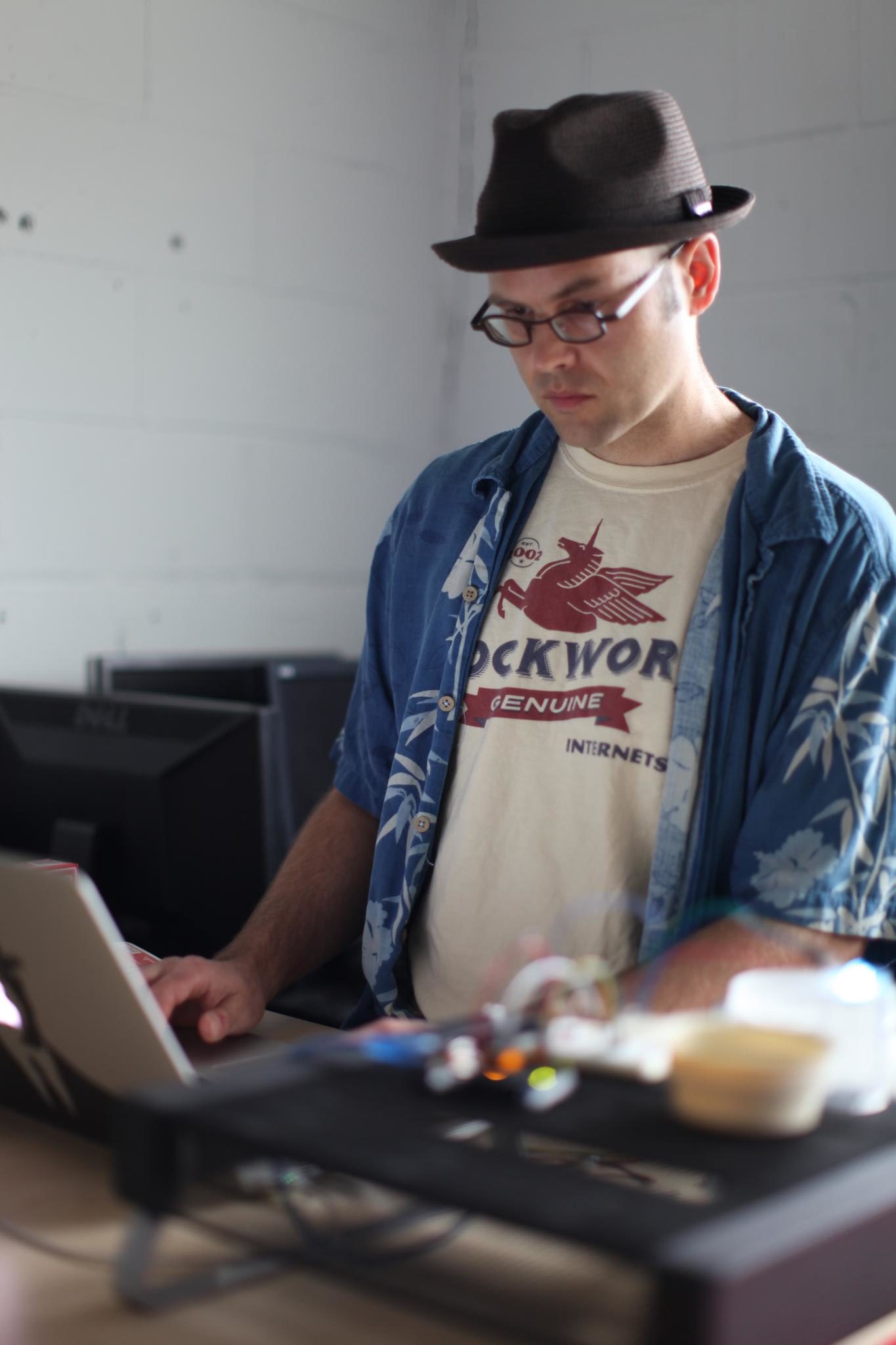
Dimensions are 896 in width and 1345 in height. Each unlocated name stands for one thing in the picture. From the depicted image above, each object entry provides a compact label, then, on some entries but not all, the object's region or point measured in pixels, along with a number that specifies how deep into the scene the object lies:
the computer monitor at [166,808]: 2.11
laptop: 1.57
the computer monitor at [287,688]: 2.61
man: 1.84
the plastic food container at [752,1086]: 1.47
